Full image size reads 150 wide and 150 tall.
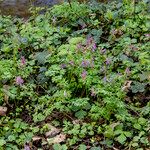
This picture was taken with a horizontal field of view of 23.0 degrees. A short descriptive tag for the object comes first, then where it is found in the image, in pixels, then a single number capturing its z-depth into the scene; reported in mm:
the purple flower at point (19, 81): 4331
